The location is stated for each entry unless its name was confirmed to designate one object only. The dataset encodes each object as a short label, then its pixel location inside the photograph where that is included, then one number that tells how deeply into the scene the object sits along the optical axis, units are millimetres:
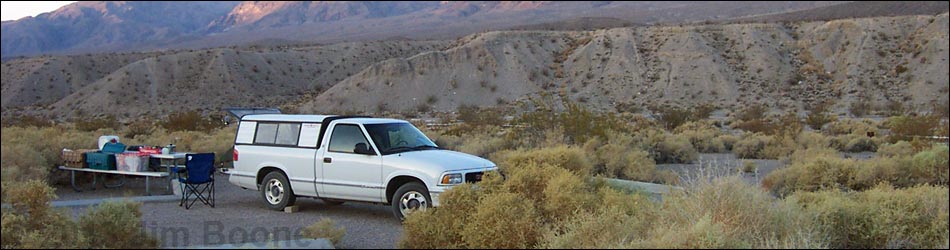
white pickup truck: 11891
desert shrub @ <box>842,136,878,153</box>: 27906
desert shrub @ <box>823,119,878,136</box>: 34838
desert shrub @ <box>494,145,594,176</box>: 16147
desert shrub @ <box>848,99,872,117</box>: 51656
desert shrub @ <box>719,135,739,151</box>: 29592
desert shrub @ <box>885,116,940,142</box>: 29594
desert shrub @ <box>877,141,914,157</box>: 22958
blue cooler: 15469
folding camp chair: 13397
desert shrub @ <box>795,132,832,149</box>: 26797
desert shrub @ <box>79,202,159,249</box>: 8422
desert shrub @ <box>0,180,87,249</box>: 8219
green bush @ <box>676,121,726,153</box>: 28891
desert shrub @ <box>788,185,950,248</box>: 9648
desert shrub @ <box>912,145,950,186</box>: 17688
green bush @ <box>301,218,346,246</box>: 9344
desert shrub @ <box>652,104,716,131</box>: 40562
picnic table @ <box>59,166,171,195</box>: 14952
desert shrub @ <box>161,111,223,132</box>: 33906
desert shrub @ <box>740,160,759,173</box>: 21703
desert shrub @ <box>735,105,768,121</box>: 46906
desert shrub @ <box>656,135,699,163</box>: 24772
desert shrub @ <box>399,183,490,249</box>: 9156
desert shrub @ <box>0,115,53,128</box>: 31031
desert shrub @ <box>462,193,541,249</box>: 8852
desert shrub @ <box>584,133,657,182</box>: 19328
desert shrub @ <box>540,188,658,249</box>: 8375
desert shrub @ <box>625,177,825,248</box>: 8211
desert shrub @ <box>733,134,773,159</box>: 26812
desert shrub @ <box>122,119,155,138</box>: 32162
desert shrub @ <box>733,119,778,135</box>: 34625
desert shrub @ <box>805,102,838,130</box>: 40106
